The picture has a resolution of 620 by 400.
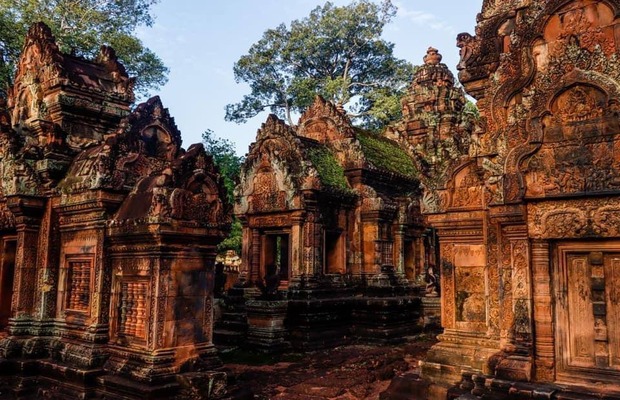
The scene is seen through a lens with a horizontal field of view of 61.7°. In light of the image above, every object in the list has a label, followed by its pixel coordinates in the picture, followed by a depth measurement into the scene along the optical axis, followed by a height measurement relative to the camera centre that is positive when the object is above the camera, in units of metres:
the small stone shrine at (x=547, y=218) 5.70 +0.59
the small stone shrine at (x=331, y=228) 13.45 +1.10
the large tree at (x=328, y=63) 34.69 +13.91
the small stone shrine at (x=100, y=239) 6.30 +0.34
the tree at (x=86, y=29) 21.22 +10.29
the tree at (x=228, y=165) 23.20 +4.62
